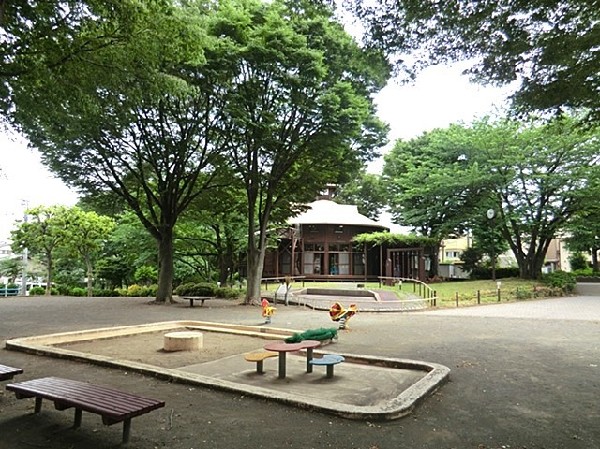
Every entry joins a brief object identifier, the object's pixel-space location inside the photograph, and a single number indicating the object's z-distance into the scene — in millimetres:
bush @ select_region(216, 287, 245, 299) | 21172
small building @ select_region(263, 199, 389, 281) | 32875
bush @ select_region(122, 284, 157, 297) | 24848
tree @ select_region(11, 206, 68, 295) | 24938
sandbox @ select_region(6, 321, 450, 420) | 5008
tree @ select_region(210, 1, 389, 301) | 14547
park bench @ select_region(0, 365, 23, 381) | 4898
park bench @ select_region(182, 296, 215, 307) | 17547
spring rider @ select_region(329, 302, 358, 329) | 11273
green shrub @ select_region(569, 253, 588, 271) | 40706
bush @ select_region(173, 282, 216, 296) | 21203
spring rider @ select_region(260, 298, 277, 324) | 11977
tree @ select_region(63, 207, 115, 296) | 24969
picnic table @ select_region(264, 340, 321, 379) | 6402
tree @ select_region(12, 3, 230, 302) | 7520
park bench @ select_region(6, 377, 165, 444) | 3691
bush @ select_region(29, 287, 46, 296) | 26469
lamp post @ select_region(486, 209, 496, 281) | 27656
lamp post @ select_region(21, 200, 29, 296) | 27750
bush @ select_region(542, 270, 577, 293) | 24188
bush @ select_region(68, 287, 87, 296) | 26328
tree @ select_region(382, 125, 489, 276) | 27484
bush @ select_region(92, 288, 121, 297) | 25330
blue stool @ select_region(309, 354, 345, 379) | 6195
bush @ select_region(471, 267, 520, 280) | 34062
